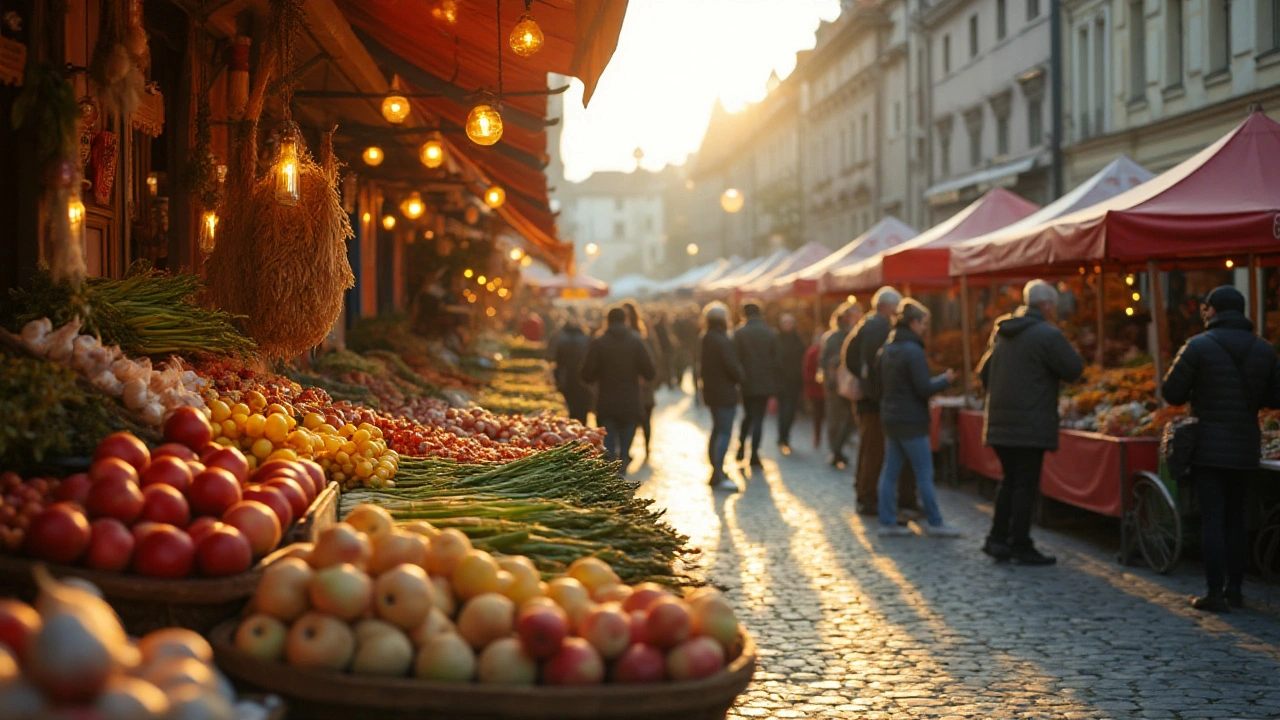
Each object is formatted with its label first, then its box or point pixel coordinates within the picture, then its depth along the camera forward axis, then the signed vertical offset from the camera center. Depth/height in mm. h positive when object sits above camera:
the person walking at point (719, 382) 14461 -325
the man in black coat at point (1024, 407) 9789 -431
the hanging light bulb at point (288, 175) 5914 +862
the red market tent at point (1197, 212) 9602 +1101
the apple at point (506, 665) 2973 -733
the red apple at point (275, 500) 3693 -419
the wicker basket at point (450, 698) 2900 -794
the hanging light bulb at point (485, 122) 8094 +1502
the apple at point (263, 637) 3018 -671
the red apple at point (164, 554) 3293 -512
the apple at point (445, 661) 2965 -717
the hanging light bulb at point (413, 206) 15789 +1905
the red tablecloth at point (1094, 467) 10031 -974
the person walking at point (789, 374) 18641 -311
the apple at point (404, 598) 3031 -583
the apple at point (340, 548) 3207 -488
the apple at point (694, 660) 3062 -746
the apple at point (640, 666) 3051 -756
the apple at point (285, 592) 3084 -574
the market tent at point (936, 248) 15883 +1307
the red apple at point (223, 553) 3332 -517
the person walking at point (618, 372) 13336 -181
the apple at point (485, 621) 3098 -651
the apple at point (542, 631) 3023 -663
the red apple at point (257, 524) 3457 -457
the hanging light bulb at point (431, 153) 11102 +1794
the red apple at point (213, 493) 3604 -387
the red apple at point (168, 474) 3609 -332
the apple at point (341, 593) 3023 -565
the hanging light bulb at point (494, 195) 15570 +2009
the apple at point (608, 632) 3080 -679
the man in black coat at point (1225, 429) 8156 -511
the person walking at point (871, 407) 12242 -529
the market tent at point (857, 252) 22094 +1781
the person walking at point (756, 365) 15914 -143
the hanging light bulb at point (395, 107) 9070 +1801
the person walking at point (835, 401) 16281 -634
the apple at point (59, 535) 3293 -461
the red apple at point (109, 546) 3297 -492
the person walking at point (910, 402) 11102 -438
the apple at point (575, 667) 2984 -740
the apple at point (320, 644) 2951 -673
